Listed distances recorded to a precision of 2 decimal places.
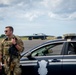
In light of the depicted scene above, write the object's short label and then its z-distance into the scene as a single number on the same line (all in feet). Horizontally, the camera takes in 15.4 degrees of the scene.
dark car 25.30
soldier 23.25
